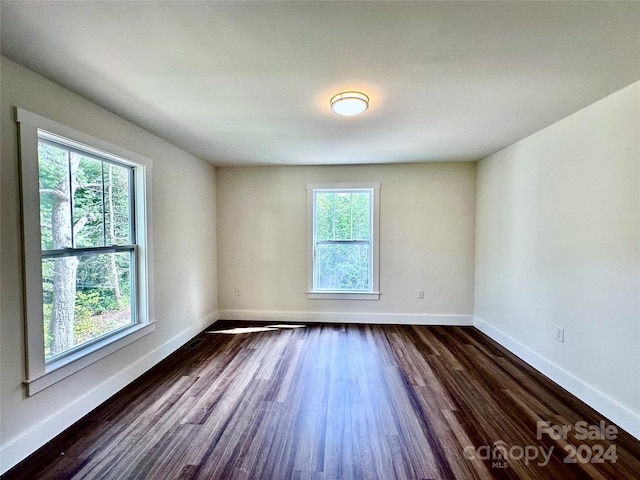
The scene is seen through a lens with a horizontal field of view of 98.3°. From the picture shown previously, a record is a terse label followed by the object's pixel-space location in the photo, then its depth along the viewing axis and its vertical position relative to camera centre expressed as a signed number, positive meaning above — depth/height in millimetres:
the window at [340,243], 4133 -155
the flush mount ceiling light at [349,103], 1958 +947
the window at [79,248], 1706 -121
